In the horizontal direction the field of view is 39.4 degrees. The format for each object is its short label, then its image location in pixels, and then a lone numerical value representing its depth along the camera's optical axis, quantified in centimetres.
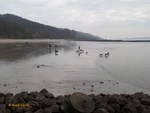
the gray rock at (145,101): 730
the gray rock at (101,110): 605
